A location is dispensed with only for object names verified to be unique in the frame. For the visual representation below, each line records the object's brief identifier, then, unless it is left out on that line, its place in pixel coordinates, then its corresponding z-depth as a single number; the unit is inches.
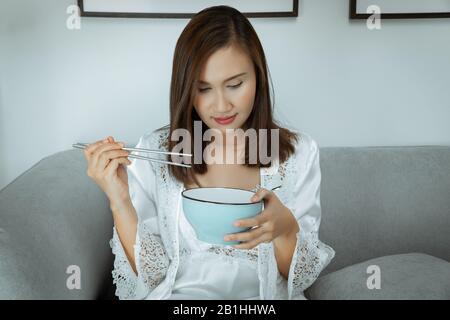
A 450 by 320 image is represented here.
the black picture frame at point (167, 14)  50.9
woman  35.5
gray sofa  33.9
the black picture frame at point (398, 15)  53.2
